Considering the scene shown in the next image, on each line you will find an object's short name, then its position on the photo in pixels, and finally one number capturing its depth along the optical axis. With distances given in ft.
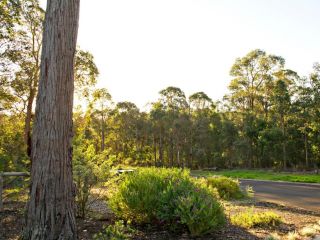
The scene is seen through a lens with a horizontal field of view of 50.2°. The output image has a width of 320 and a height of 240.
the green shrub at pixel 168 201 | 17.85
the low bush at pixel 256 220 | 23.10
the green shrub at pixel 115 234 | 14.15
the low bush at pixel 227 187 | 43.04
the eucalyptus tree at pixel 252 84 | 144.25
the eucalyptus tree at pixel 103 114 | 162.09
